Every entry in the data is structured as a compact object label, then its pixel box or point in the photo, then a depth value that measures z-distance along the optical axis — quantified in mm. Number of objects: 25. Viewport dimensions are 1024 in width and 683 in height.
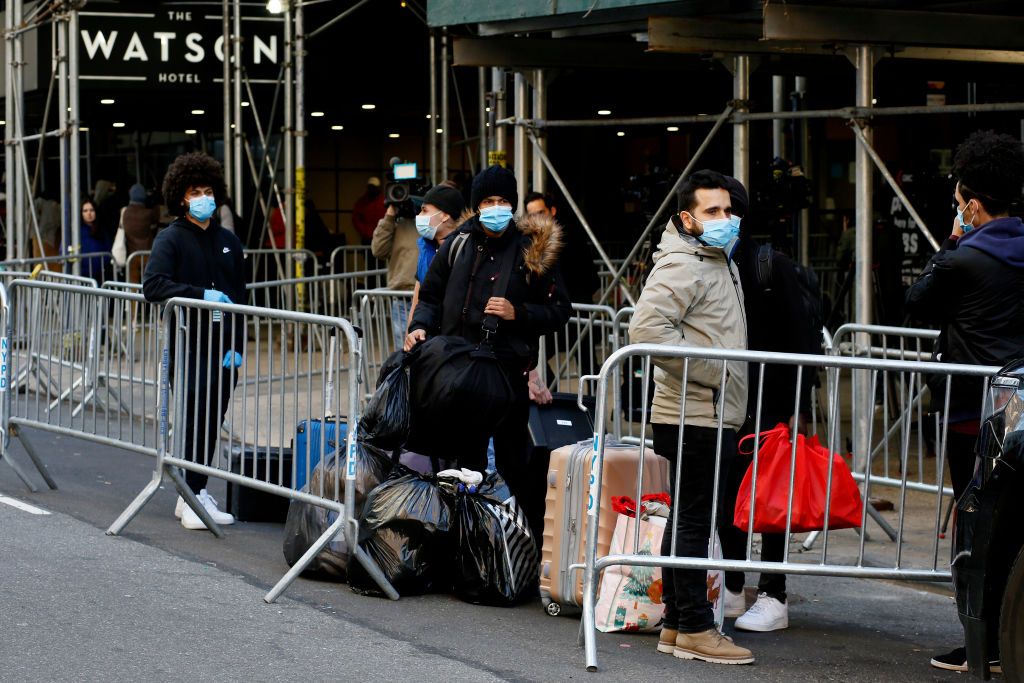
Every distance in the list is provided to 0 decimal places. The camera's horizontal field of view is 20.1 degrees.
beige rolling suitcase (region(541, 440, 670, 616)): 11635
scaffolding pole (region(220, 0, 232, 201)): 31944
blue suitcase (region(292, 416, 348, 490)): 13575
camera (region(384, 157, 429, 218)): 20612
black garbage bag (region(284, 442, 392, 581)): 12647
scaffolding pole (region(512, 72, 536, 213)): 21034
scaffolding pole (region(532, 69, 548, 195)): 20949
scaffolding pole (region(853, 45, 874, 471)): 16816
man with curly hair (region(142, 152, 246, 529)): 14151
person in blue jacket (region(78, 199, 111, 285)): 32984
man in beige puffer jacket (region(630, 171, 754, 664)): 10418
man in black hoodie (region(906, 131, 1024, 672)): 10587
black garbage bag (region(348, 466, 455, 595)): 12162
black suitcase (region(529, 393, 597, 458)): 13202
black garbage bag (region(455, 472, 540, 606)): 12084
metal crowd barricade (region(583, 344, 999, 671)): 10172
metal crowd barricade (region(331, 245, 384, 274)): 35718
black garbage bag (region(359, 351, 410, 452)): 12717
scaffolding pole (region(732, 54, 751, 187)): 18643
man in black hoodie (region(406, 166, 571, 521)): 12598
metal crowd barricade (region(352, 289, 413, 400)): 18151
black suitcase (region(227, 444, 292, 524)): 15325
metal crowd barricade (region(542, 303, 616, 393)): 15817
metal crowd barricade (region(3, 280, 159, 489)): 15100
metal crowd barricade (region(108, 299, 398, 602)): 12879
